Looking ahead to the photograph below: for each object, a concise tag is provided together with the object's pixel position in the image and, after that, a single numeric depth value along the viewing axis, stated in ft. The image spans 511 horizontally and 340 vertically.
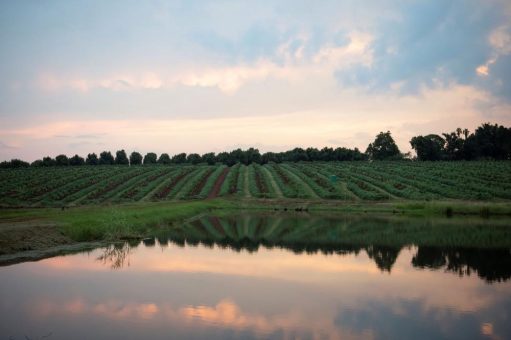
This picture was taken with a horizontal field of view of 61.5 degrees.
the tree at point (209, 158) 378.73
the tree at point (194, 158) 394.05
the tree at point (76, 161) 403.54
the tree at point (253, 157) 376.27
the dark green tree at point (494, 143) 377.30
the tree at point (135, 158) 413.24
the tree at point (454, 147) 400.06
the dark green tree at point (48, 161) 401.29
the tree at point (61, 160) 401.10
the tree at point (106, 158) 411.95
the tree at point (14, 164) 397.19
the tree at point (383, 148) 427.74
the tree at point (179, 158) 406.00
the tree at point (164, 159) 411.91
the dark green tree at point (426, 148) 387.14
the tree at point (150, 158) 416.99
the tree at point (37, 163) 399.93
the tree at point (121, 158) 412.77
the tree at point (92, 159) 408.67
